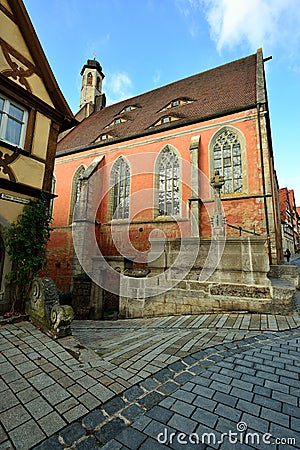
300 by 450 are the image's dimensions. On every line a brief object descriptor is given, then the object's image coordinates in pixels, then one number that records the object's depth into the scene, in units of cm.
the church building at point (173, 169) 1044
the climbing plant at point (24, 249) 505
